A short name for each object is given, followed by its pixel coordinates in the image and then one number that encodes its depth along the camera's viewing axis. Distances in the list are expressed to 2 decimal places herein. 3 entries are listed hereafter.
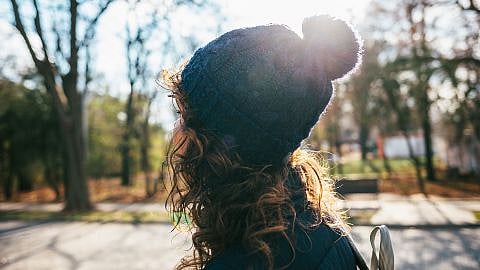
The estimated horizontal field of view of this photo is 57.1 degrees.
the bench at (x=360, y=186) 13.70
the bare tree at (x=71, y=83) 14.98
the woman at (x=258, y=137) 1.14
